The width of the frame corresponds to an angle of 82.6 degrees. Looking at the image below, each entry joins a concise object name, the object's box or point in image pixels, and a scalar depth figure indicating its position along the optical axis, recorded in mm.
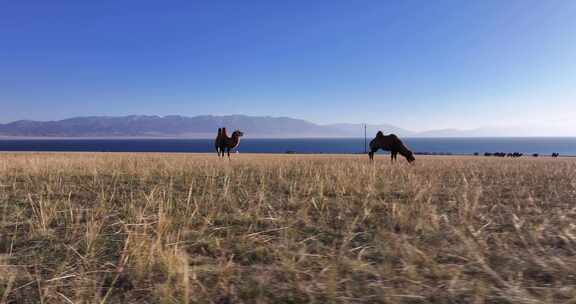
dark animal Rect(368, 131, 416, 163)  17359
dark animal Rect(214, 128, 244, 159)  22453
